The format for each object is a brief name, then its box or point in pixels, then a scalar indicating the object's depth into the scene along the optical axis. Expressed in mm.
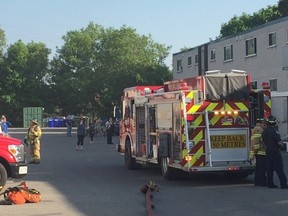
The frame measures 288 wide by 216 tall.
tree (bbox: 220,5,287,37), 70250
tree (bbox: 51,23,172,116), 72938
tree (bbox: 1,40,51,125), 94000
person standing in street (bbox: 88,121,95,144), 38588
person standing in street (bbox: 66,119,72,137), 50031
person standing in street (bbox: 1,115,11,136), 34444
